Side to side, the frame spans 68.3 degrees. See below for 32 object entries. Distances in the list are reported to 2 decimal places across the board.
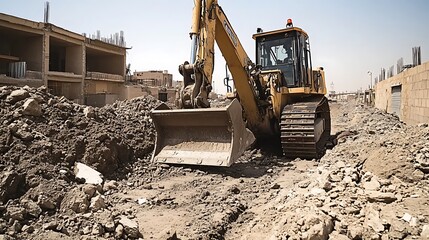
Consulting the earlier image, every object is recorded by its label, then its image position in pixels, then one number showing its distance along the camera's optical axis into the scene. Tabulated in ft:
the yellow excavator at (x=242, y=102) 17.99
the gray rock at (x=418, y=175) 12.14
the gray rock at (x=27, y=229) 9.59
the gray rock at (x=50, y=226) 9.78
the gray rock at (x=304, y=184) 13.95
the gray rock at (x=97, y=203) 11.62
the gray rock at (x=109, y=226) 10.04
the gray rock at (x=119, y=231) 9.87
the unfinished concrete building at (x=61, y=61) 58.34
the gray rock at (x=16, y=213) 9.98
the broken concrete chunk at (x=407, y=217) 8.95
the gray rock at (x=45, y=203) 11.09
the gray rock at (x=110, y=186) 14.75
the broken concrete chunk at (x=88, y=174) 14.70
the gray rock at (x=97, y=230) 9.72
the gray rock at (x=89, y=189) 12.37
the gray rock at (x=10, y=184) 11.27
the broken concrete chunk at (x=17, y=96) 17.49
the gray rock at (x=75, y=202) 11.28
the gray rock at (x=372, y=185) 11.75
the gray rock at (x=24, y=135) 15.11
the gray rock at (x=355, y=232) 8.89
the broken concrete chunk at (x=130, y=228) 10.12
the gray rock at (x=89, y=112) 19.77
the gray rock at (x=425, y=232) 8.07
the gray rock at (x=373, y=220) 8.86
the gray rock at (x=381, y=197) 10.58
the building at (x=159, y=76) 111.65
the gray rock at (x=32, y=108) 16.93
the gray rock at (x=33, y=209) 10.54
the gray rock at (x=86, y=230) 9.74
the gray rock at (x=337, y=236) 8.94
